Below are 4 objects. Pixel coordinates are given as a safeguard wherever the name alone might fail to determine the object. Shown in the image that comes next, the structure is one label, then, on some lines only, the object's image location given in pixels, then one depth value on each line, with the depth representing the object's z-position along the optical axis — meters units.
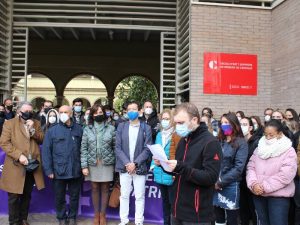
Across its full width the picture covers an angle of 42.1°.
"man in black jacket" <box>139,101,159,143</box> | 6.22
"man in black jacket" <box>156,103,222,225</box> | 2.93
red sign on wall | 8.34
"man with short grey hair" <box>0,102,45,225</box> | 5.02
